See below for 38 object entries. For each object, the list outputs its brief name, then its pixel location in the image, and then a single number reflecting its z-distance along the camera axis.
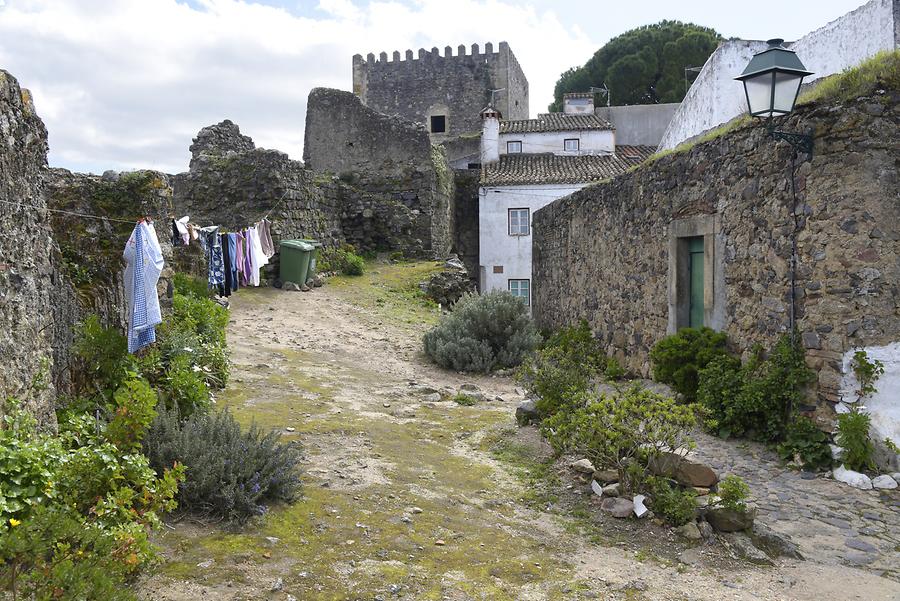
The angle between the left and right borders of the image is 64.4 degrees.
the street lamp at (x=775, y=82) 5.80
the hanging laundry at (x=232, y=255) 13.01
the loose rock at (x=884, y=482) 5.38
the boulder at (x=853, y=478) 5.46
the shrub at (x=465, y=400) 8.56
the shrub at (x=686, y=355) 7.54
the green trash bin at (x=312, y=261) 15.52
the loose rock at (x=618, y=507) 4.86
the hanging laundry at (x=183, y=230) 10.90
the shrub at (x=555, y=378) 6.98
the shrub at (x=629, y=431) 5.05
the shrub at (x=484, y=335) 10.84
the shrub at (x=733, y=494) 4.54
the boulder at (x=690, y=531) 4.52
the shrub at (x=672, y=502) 4.63
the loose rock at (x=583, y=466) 5.57
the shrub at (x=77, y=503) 2.76
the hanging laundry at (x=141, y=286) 5.42
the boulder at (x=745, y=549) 4.23
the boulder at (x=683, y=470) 5.00
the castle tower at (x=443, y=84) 37.41
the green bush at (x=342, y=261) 17.55
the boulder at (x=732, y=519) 4.53
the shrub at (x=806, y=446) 5.86
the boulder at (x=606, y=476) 5.29
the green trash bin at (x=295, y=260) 14.96
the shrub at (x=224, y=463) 4.27
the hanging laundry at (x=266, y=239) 14.71
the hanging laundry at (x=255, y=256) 13.91
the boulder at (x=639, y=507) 4.80
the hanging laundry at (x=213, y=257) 12.28
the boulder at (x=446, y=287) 16.62
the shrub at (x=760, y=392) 6.24
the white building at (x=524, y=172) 24.34
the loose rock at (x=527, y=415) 7.23
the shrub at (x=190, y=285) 9.45
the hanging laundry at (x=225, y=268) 12.83
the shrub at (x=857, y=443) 5.60
